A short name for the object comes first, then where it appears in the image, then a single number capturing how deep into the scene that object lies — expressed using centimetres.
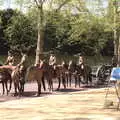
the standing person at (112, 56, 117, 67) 2848
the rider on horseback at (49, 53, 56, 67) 2345
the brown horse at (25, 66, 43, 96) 1970
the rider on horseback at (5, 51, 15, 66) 2182
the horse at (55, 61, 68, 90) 2357
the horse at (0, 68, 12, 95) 2017
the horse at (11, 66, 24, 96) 1942
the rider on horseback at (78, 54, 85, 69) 2592
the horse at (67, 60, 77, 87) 2523
